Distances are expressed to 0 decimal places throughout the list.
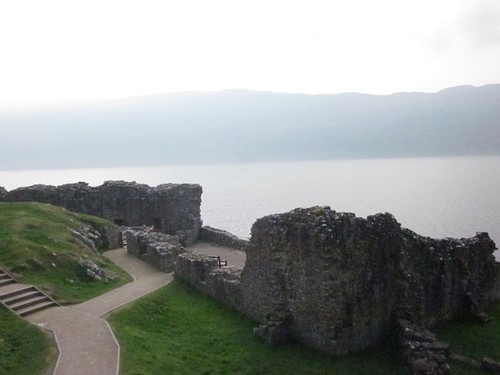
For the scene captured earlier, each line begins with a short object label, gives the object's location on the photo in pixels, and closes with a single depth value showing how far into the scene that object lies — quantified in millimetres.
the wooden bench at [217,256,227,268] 30858
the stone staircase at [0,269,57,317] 22500
